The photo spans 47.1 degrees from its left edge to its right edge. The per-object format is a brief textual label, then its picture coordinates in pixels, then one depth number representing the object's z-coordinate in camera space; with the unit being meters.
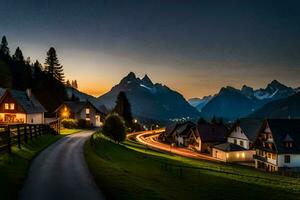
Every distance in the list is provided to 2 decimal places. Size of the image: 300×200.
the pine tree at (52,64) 148.38
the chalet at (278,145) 71.31
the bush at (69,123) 88.18
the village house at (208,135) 105.38
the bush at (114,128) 64.50
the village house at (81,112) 119.44
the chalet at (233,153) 87.00
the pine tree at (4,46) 168.75
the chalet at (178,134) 128.12
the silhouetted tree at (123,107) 135.12
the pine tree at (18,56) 156.50
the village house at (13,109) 83.25
